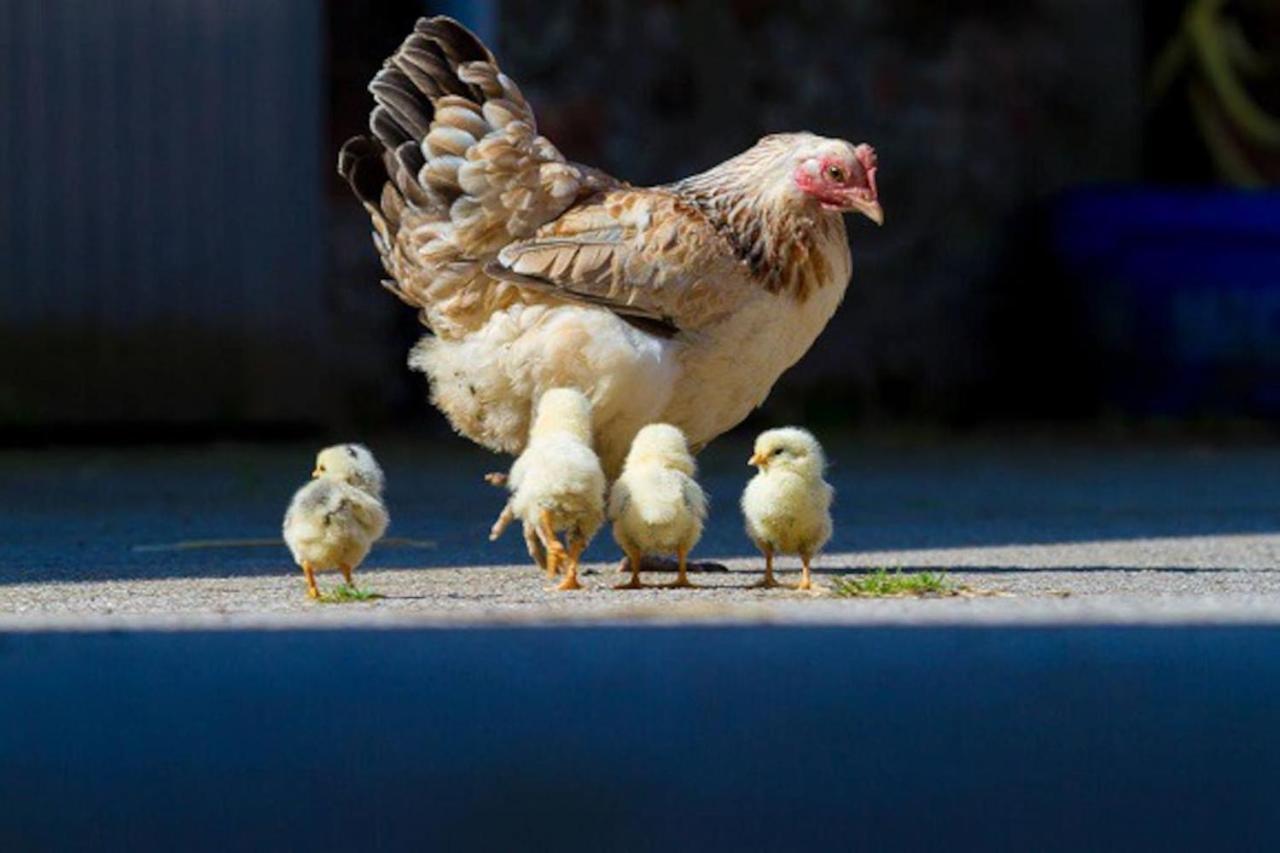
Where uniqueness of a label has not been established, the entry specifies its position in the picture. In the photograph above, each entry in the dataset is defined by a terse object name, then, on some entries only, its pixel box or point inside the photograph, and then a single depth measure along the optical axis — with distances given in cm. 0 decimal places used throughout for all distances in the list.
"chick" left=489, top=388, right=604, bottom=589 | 1316
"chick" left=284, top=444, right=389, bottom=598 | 1271
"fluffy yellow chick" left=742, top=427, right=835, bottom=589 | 1320
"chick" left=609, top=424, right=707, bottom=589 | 1308
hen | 1437
